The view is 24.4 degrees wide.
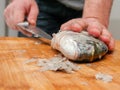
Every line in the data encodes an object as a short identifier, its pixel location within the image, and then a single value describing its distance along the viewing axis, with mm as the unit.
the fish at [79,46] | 413
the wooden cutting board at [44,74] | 325
